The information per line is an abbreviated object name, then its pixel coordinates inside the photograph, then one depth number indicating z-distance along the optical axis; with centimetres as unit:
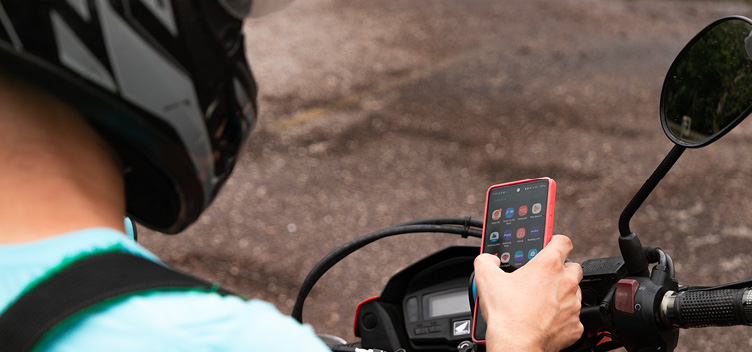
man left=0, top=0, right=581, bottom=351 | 122
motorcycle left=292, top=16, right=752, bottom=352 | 153
